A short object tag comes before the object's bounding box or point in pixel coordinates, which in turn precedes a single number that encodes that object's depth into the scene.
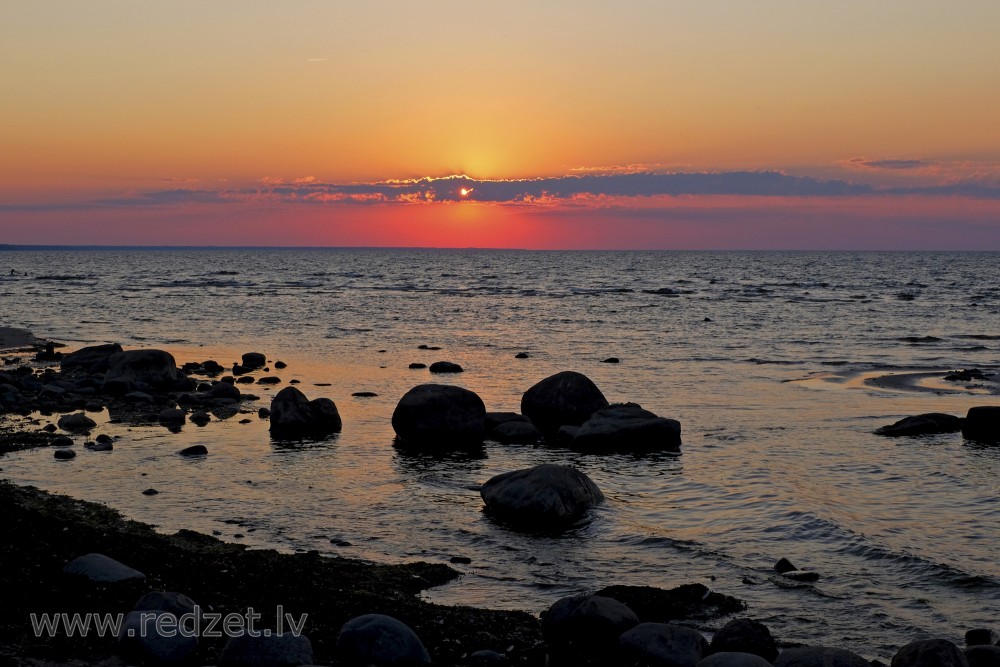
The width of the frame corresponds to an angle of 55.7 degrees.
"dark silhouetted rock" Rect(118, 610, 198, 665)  7.26
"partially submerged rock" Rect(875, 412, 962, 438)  18.16
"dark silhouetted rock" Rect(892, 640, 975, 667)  7.34
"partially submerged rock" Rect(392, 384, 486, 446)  17.61
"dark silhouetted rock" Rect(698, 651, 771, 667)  7.13
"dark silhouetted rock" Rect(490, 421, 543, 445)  17.93
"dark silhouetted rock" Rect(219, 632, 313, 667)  7.05
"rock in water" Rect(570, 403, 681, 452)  17.03
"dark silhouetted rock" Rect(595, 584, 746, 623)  9.04
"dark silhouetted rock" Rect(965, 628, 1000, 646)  8.49
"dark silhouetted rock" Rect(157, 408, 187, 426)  19.19
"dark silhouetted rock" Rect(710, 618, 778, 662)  7.86
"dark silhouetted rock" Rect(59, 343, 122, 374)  26.86
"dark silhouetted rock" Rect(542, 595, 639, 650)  8.19
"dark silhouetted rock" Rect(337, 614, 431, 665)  7.44
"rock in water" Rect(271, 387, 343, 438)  18.03
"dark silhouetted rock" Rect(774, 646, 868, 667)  7.39
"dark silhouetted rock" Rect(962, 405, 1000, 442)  17.64
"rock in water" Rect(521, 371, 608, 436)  19.12
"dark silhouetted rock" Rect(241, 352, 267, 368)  28.95
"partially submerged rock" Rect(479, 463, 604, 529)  12.24
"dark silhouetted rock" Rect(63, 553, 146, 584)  8.84
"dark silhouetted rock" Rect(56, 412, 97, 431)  18.23
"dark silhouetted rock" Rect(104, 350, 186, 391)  23.53
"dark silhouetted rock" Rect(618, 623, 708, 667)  7.75
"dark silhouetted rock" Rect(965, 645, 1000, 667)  7.55
